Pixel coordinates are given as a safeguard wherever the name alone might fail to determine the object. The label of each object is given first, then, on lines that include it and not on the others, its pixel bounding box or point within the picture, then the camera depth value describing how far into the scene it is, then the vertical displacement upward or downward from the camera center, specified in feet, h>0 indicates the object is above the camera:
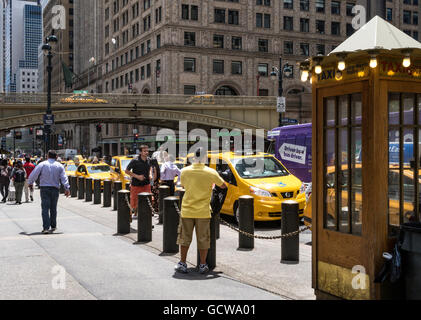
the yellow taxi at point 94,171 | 75.00 -1.58
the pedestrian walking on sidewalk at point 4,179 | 64.18 -2.34
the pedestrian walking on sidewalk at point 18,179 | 59.98 -2.17
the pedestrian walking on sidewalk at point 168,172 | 48.21 -1.15
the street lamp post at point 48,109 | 83.76 +10.02
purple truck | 63.09 +1.60
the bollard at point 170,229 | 27.68 -3.73
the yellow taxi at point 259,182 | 38.47 -1.72
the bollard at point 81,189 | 67.00 -3.74
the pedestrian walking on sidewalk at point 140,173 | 39.83 -1.00
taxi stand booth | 15.08 +0.17
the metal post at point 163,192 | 39.73 -2.46
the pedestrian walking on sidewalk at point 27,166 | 68.11 -0.75
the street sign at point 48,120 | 93.83 +7.44
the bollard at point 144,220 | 31.50 -3.69
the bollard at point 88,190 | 62.69 -3.66
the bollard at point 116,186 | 50.01 -2.57
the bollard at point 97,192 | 59.41 -3.68
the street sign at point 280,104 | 93.25 +10.26
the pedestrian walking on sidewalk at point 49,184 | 35.58 -1.65
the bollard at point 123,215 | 35.27 -3.77
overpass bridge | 156.66 +15.77
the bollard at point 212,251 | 24.18 -4.31
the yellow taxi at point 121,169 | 62.03 -1.09
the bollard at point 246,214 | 28.94 -3.06
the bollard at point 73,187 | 71.12 -3.71
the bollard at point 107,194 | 54.80 -3.63
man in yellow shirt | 22.97 -2.02
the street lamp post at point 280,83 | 96.06 +14.62
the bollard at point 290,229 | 25.44 -3.46
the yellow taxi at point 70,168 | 88.30 -1.38
